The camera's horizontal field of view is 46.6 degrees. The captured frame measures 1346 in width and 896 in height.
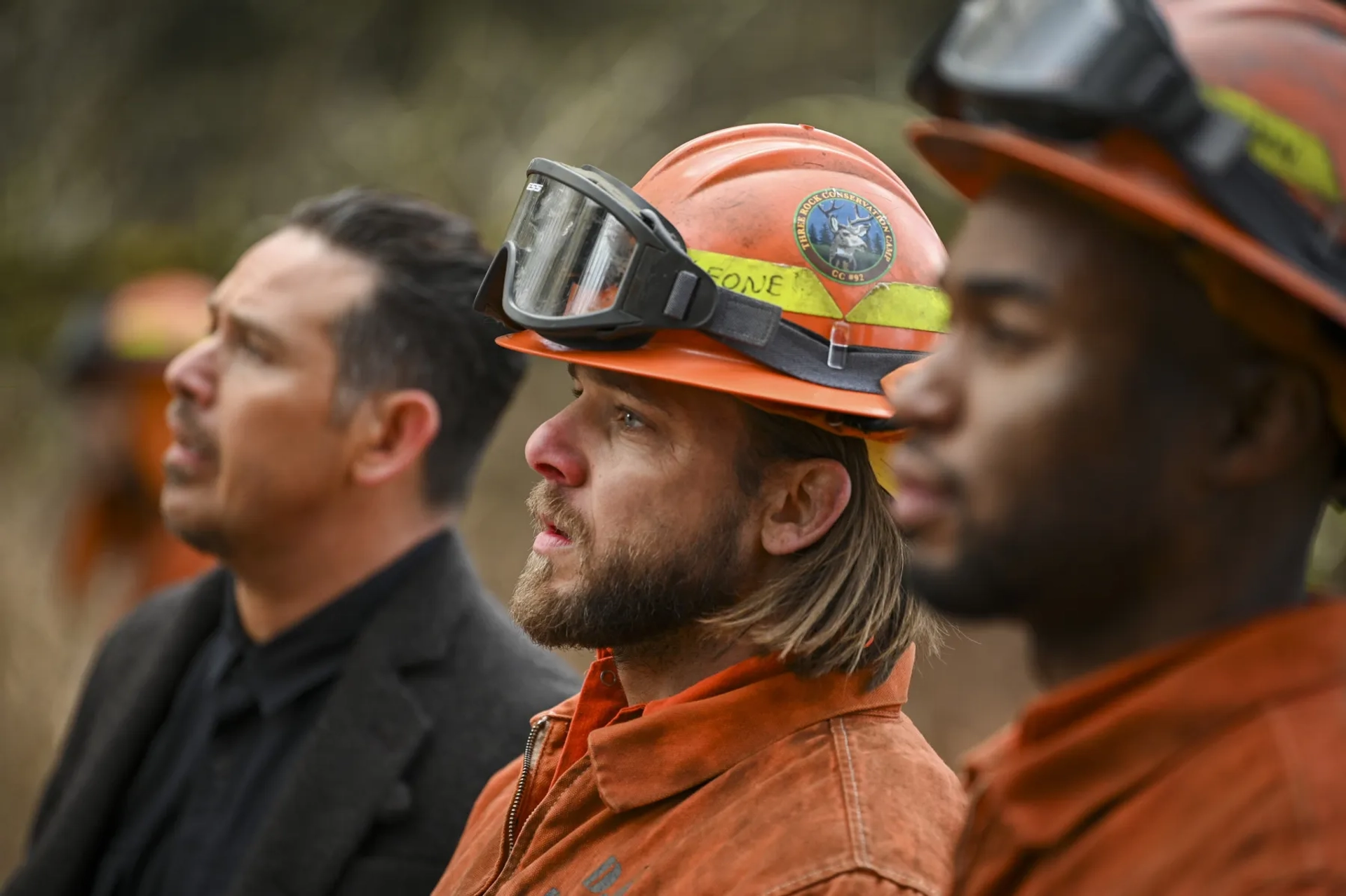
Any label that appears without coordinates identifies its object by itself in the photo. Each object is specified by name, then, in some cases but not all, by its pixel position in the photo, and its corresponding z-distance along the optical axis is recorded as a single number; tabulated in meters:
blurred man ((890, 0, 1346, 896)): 1.44
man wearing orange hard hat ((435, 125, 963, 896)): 2.38
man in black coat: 3.60
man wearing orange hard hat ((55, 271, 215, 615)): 6.58
